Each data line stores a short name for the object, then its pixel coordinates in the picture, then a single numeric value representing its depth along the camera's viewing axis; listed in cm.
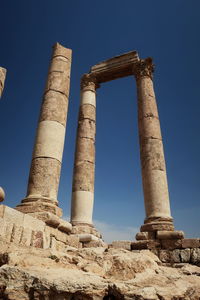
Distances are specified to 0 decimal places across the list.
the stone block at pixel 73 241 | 1012
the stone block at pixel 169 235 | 1144
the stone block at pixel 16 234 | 682
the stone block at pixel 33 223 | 766
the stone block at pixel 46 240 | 797
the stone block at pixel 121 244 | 1195
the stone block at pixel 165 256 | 1125
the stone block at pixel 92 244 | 1184
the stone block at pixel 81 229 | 1389
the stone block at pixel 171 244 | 1138
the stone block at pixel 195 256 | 1066
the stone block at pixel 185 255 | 1088
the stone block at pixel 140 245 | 1192
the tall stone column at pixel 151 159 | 1329
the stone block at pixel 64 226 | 946
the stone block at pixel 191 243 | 1111
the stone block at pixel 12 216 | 692
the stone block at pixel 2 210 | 676
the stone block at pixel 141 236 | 1230
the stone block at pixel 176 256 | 1103
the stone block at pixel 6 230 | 649
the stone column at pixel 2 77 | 763
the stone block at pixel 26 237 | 715
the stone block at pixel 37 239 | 756
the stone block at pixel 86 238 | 1210
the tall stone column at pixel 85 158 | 1512
